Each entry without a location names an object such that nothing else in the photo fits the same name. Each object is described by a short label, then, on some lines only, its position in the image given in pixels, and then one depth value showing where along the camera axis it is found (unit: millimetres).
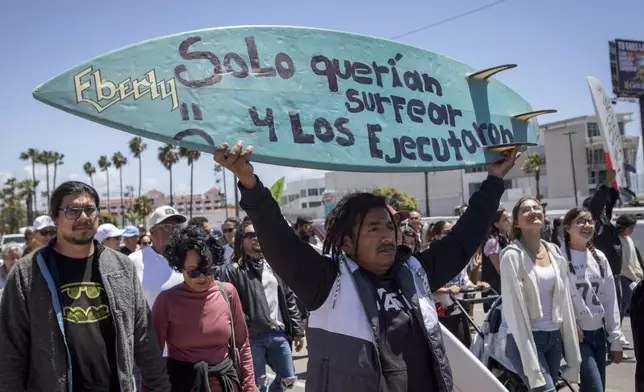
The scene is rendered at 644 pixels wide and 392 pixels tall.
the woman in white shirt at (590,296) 4676
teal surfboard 2547
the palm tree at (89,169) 75625
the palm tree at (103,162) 75688
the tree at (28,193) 83750
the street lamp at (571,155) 56581
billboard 50688
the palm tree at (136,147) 64038
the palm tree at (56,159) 72088
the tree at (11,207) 90750
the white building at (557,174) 61094
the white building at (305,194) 85419
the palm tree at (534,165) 60319
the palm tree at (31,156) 70406
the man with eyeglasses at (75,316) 2850
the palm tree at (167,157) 57981
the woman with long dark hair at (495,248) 7312
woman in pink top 3658
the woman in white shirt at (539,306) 4273
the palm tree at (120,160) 72500
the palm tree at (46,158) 71375
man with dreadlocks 2283
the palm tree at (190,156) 50866
